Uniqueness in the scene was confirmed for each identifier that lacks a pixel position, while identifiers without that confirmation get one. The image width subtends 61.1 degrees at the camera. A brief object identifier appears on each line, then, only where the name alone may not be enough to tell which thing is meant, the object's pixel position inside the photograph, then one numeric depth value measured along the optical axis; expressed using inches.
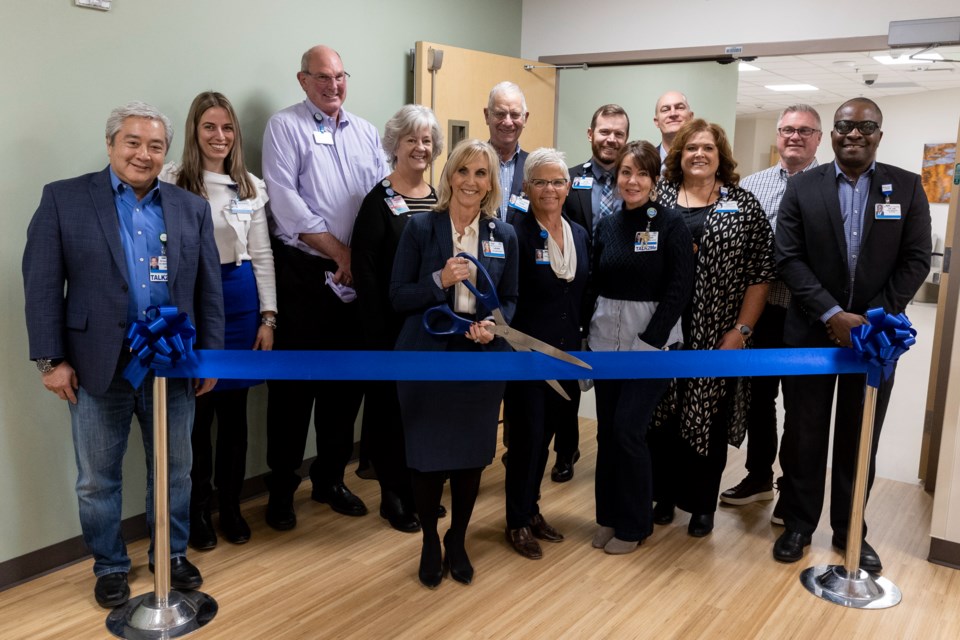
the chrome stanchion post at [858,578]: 116.4
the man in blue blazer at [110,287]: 102.7
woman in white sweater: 123.8
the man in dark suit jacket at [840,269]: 123.3
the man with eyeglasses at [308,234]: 137.0
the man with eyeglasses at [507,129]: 145.0
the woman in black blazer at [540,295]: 123.0
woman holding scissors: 113.3
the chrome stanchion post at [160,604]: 102.7
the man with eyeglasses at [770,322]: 145.7
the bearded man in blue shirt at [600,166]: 146.3
